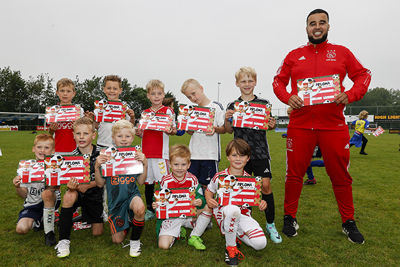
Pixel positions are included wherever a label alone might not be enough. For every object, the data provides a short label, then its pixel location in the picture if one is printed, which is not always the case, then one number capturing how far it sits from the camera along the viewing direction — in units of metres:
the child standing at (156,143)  4.46
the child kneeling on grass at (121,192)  3.48
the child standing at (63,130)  4.32
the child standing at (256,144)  3.69
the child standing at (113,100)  4.58
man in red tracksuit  3.56
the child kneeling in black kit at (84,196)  3.29
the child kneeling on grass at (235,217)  3.02
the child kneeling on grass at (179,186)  3.39
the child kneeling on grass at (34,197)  3.67
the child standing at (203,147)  4.18
